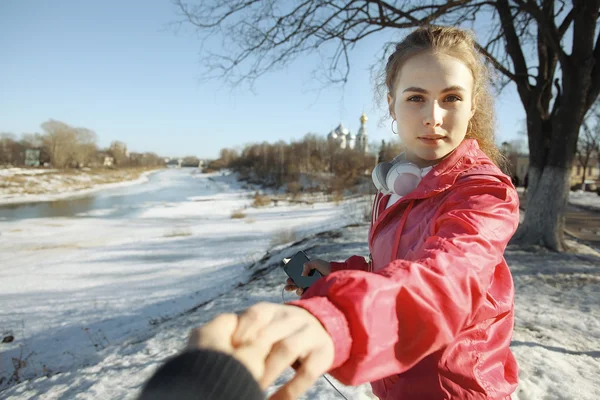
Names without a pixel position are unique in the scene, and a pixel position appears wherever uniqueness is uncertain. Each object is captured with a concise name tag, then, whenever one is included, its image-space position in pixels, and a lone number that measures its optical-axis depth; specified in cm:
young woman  56
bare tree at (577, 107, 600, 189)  2575
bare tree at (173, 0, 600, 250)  588
